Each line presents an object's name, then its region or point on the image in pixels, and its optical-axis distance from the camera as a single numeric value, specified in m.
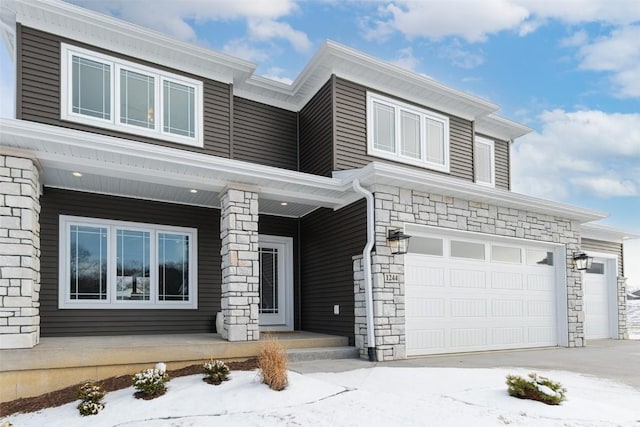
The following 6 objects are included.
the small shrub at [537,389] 4.98
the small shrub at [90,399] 5.00
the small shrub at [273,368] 5.42
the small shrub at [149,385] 5.35
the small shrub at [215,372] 5.83
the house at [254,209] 7.47
